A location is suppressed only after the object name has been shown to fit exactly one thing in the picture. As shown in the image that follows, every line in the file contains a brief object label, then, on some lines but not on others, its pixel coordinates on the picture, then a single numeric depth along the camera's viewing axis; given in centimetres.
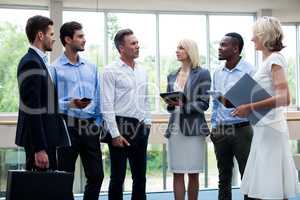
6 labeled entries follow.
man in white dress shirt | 341
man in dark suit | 270
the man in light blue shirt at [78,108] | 331
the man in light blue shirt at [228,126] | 358
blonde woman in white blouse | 273
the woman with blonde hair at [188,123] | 358
